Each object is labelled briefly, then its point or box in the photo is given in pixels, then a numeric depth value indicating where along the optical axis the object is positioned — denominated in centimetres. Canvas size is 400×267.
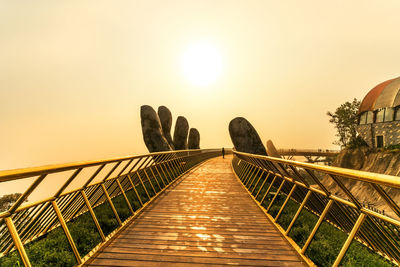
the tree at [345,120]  4353
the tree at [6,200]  2997
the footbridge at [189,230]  273
